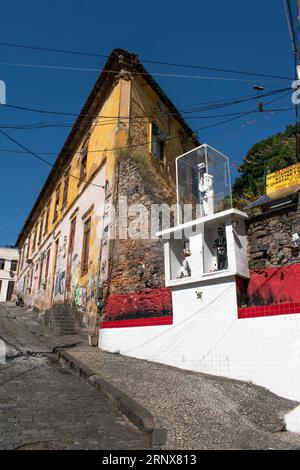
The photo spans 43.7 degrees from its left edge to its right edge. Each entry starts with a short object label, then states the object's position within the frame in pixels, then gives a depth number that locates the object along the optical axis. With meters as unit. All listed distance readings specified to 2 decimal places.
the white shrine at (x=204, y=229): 8.03
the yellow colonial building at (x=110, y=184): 11.55
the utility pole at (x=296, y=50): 6.57
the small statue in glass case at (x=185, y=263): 9.11
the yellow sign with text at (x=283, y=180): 9.18
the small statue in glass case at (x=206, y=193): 8.99
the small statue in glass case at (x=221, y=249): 8.27
